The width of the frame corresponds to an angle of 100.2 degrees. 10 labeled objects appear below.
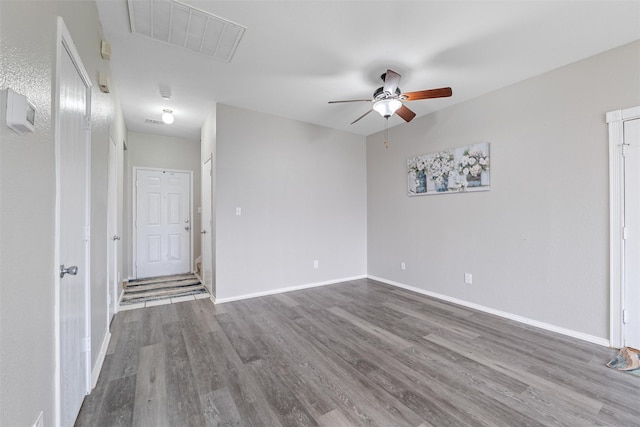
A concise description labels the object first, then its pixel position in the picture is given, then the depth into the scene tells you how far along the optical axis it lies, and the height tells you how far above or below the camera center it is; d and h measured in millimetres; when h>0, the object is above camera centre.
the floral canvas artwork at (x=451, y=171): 3391 +598
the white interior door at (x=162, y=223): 5023 -169
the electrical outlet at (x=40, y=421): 1020 -804
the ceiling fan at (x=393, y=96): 2484 +1153
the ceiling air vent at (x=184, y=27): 1988 +1531
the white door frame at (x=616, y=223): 2406 -92
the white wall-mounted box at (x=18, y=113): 800 +319
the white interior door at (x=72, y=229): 1304 -81
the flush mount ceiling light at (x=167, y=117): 3859 +1409
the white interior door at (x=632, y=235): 2342 -191
